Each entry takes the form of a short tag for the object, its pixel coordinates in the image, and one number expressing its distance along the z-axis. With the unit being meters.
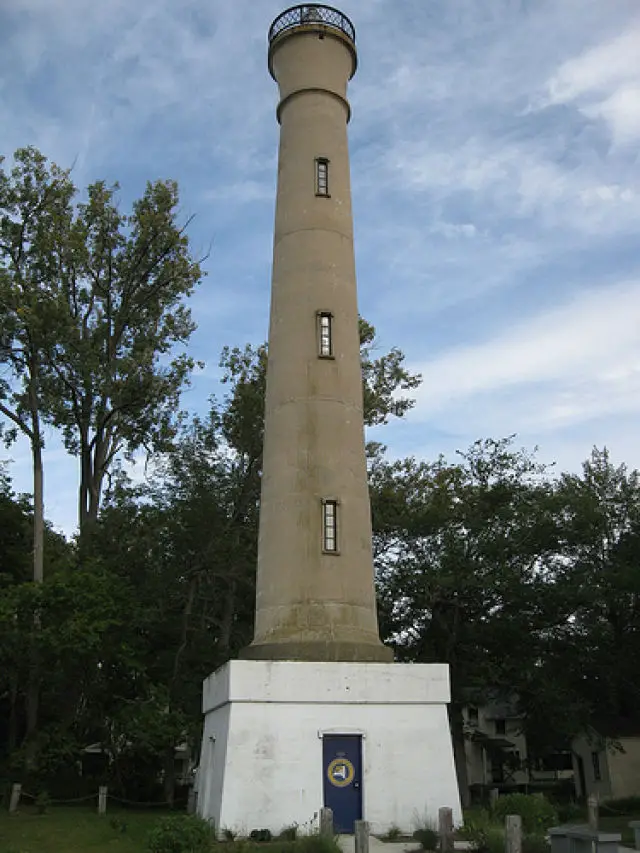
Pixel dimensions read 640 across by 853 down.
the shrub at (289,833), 13.99
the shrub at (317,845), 11.62
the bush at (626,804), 26.83
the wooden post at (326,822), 12.52
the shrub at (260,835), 13.96
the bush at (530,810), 14.37
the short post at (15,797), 21.64
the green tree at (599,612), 29.27
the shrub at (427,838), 13.09
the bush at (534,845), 11.99
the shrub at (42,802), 21.64
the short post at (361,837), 11.03
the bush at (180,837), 12.20
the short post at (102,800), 21.64
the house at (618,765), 30.69
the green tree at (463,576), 29.14
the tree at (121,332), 26.98
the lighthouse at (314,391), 16.09
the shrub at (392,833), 14.53
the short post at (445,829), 12.67
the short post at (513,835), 10.87
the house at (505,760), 42.38
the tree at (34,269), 26.16
